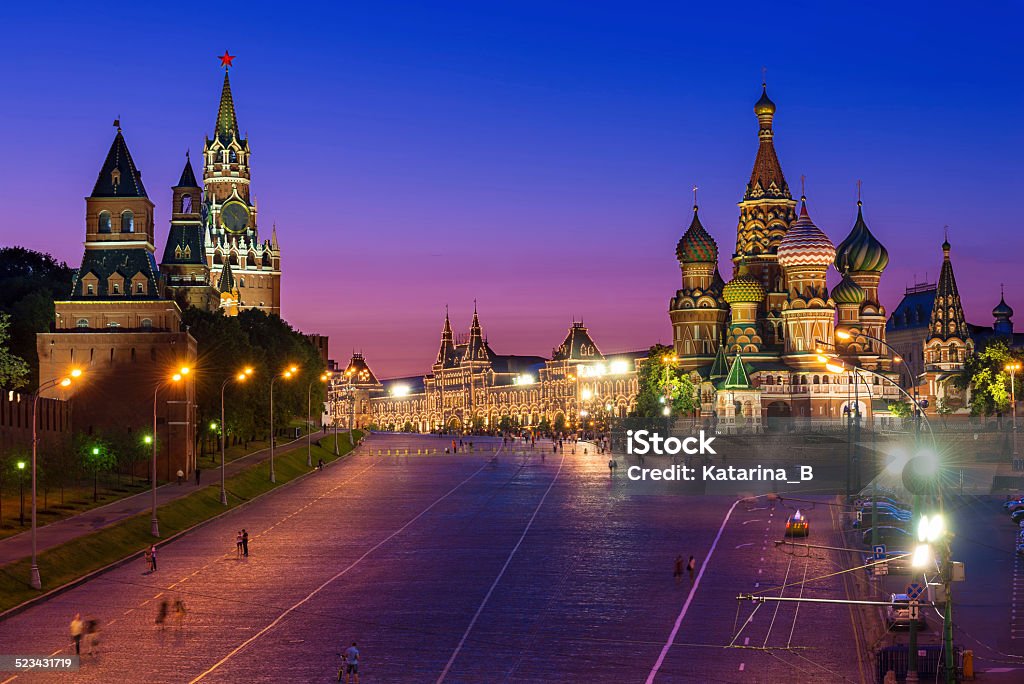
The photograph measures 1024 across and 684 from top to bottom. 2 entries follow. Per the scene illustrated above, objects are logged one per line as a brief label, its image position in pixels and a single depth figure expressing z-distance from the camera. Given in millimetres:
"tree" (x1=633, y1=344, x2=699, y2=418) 185125
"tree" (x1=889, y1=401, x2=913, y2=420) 178525
